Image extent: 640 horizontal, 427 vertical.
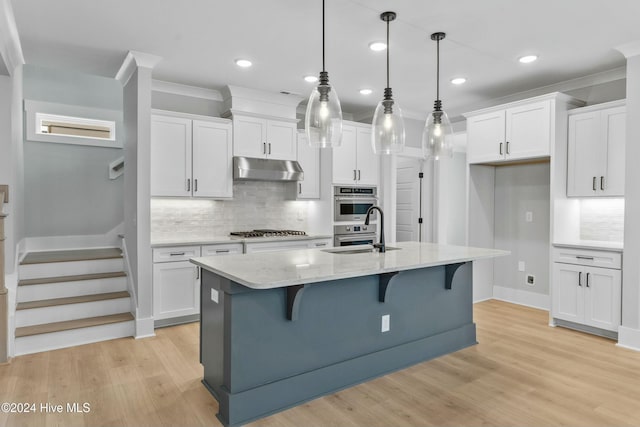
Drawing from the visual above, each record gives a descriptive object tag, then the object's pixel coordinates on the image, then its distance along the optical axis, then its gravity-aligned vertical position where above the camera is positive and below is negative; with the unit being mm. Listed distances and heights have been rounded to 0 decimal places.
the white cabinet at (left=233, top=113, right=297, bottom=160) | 4750 +927
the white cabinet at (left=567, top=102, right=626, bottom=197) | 3879 +646
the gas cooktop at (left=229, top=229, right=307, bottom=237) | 4801 -258
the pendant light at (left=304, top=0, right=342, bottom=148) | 2463 +607
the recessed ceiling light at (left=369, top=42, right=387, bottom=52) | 3467 +1477
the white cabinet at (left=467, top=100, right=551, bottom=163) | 4266 +922
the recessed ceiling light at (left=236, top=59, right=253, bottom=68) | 3888 +1483
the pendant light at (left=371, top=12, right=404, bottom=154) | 2637 +573
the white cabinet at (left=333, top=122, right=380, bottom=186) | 5426 +754
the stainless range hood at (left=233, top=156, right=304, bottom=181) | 4676 +519
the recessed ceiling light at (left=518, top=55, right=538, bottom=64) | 3781 +1497
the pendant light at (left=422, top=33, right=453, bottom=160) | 2953 +581
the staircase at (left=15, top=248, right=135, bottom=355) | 3535 -873
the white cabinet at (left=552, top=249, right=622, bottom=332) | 3730 -756
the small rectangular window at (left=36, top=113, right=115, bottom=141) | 5062 +1124
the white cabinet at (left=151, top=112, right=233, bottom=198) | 4223 +619
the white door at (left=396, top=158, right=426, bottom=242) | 6344 +212
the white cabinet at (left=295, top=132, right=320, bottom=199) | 5234 +566
